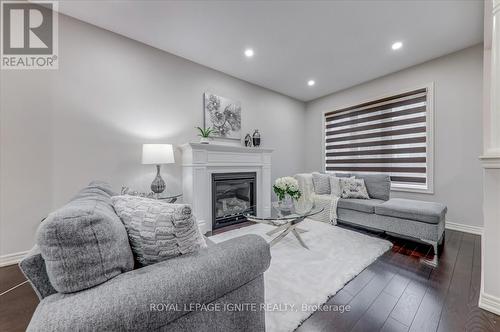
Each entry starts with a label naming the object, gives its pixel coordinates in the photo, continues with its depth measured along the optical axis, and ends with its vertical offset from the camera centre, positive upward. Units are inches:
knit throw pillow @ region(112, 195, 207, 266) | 34.0 -11.5
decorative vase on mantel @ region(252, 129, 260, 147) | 158.2 +21.9
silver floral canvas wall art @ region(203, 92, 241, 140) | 137.3 +36.5
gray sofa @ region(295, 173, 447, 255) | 91.6 -24.7
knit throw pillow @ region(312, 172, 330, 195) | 144.2 -13.3
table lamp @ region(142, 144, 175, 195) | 101.1 +4.7
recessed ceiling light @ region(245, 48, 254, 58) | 117.9 +69.0
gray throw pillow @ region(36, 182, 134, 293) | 25.8 -11.4
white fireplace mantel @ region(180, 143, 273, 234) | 117.0 -1.3
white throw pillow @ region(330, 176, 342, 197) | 135.9 -14.5
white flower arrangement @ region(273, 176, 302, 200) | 100.0 -11.2
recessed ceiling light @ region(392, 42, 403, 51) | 110.6 +68.6
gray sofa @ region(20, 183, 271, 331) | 24.4 -18.3
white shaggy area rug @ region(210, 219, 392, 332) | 57.7 -39.8
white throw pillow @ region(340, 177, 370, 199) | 128.3 -14.8
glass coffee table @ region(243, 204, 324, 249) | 87.0 -23.4
